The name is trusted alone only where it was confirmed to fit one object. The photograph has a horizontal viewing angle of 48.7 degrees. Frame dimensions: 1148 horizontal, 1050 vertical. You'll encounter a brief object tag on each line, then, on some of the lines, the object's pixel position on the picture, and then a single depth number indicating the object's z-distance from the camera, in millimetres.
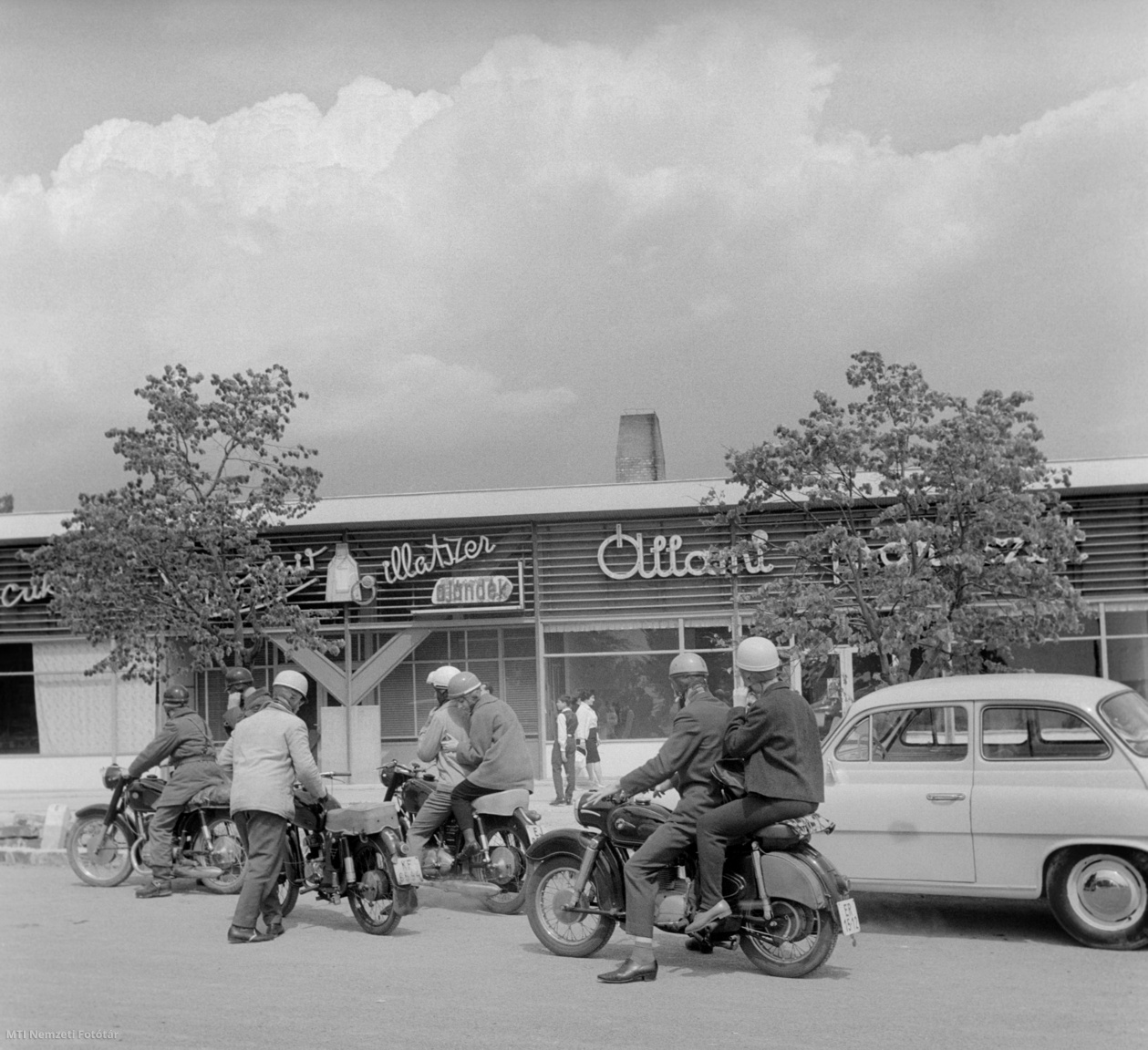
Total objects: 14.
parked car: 7535
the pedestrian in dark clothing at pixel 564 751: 17516
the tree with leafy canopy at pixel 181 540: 16188
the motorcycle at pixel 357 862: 8258
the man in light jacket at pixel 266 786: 8148
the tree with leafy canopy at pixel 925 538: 12773
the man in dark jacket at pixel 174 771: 10195
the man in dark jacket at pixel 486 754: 9156
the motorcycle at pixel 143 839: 10172
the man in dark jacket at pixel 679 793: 6840
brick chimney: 25875
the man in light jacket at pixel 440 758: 9312
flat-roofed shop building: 20469
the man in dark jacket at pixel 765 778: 6723
